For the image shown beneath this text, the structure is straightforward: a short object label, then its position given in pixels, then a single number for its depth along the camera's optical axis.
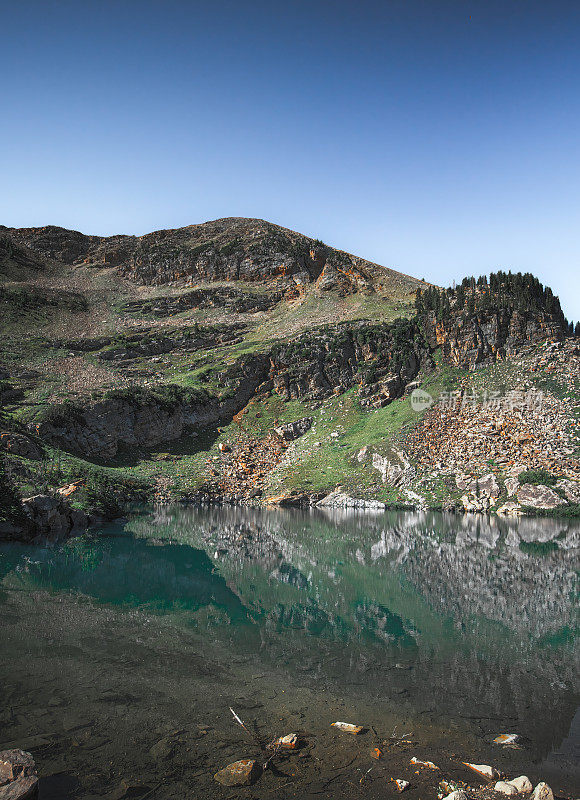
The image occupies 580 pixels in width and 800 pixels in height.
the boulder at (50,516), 26.64
